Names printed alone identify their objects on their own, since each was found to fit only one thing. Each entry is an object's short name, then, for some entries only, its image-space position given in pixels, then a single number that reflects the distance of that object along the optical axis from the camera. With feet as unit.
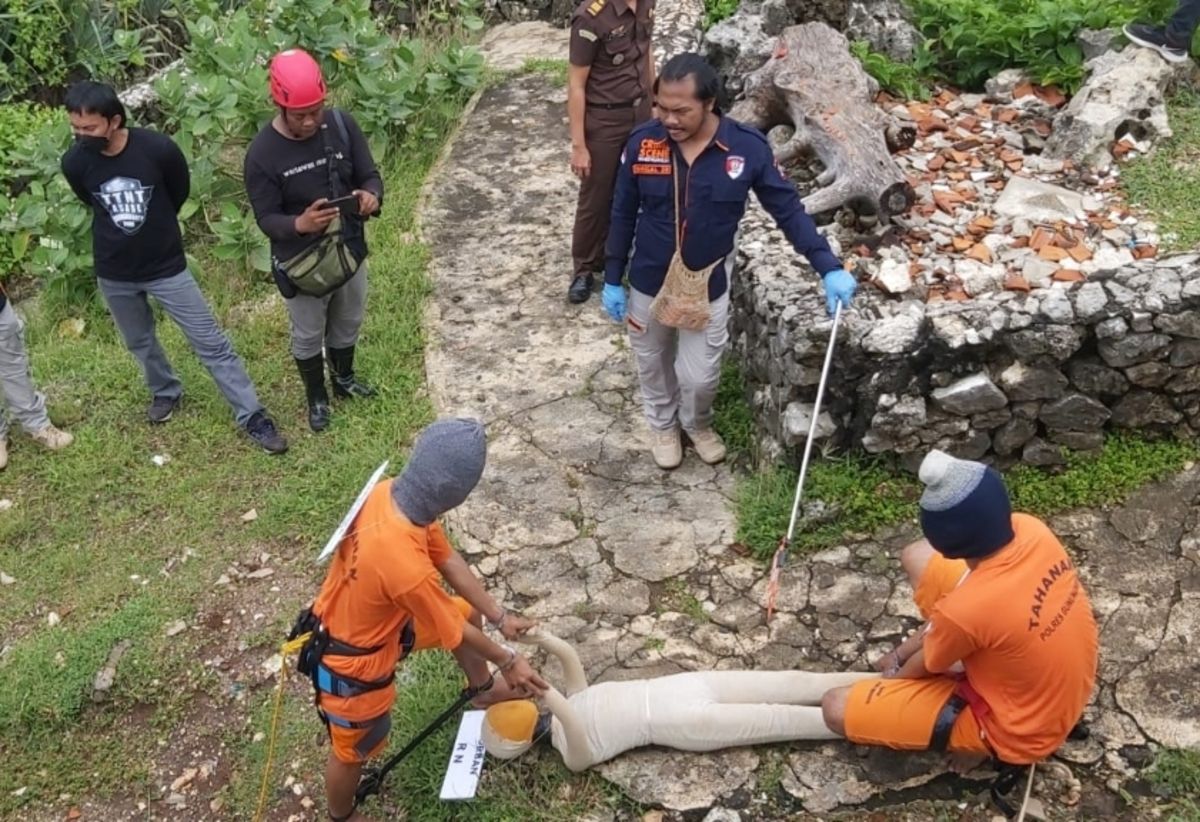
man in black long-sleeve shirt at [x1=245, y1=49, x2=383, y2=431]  13.60
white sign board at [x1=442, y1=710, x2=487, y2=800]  10.77
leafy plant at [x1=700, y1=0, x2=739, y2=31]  24.85
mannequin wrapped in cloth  10.91
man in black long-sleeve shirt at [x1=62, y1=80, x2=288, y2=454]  14.57
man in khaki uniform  16.52
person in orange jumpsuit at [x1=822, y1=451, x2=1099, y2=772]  9.36
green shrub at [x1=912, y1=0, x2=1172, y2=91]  19.20
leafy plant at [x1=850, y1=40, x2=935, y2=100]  19.77
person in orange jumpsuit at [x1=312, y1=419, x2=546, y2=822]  9.05
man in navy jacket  12.64
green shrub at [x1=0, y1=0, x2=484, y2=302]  20.70
